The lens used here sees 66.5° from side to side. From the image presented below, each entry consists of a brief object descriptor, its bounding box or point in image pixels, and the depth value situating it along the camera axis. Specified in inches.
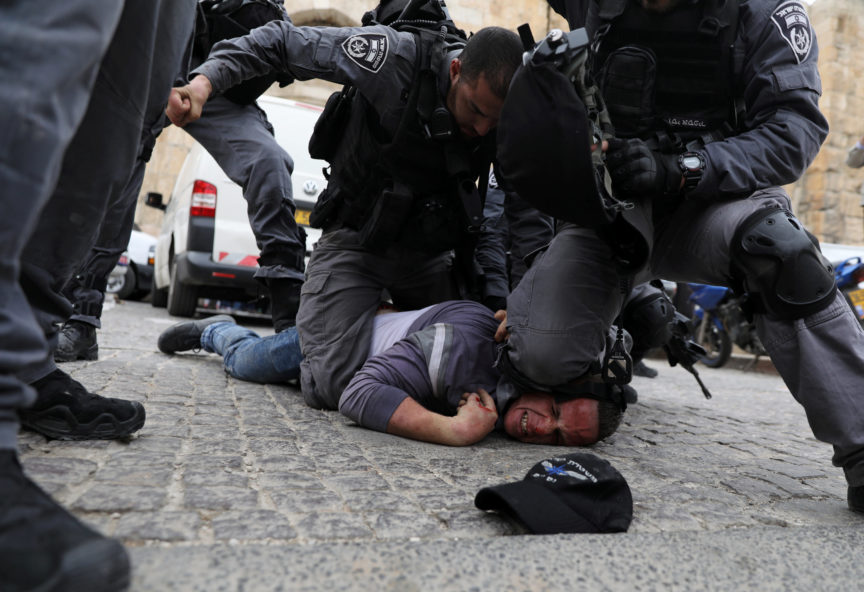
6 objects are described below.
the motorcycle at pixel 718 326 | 269.0
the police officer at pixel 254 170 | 126.1
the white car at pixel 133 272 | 364.8
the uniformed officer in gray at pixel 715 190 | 64.4
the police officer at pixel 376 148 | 93.7
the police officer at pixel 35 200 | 30.2
